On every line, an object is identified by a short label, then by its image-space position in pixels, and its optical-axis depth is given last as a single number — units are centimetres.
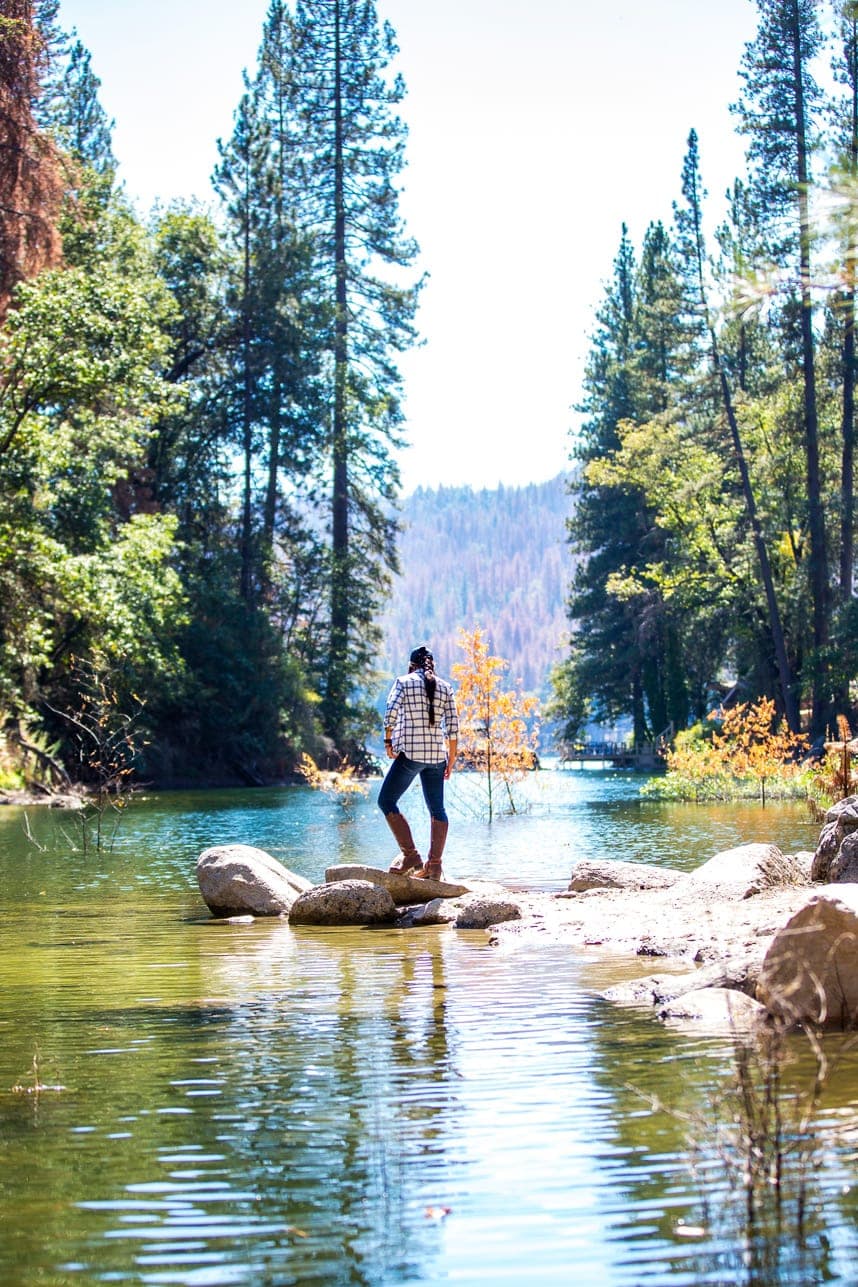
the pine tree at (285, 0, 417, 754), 5100
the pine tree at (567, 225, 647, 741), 6406
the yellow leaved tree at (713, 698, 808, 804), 2831
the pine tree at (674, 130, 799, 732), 4244
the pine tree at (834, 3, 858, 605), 3781
